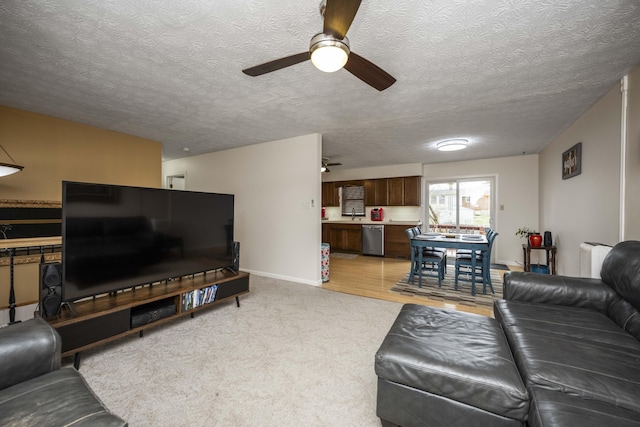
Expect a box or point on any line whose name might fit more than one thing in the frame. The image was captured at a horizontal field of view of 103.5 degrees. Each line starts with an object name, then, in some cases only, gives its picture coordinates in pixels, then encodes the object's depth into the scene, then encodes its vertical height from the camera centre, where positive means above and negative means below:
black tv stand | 1.86 -0.85
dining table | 3.58 -0.48
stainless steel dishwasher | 6.59 -0.73
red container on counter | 7.09 -0.08
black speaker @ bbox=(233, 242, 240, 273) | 3.20 -0.57
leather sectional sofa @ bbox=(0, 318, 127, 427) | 0.87 -0.72
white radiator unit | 2.37 -0.43
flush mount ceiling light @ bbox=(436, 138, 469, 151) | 4.23 +1.16
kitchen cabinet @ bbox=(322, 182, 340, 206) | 7.70 +0.55
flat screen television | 1.97 -0.23
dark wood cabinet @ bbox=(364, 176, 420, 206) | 6.44 +0.56
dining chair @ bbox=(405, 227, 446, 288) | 3.94 -0.73
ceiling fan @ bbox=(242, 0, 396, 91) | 1.24 +0.98
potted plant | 4.16 -0.45
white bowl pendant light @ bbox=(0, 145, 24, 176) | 2.42 +0.41
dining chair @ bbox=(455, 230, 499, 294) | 3.65 -0.74
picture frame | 3.19 +0.70
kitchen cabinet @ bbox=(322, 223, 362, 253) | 6.94 -0.70
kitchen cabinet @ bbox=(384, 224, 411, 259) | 6.30 -0.77
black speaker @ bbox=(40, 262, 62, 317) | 1.85 -0.59
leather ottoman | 1.09 -0.77
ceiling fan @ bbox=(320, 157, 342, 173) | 5.94 +1.20
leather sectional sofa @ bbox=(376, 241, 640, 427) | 1.01 -0.72
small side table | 4.07 -0.75
